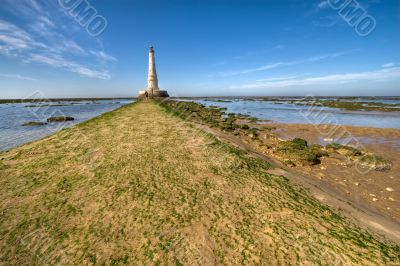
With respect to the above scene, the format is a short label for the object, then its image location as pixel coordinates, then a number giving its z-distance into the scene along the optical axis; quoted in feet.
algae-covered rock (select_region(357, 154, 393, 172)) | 37.68
